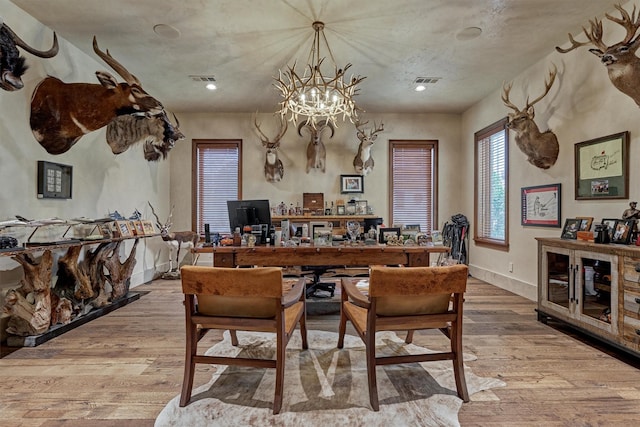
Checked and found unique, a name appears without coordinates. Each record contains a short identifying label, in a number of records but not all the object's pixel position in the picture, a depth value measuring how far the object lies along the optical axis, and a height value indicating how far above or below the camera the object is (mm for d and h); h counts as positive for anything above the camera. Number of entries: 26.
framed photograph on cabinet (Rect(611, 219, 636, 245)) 2664 -136
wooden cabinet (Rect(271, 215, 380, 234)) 5750 -65
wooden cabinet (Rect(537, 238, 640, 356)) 2427 -648
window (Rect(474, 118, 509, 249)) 4828 +483
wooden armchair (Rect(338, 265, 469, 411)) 1828 -559
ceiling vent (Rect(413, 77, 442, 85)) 4574 +1976
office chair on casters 4405 -1018
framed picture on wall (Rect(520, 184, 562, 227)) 3795 +124
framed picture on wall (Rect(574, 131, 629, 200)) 2959 +476
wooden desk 3189 -411
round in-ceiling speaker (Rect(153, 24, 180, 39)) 3259 +1937
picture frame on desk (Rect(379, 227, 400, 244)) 3514 -205
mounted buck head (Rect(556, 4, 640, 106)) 2562 +1302
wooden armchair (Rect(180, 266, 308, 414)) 1799 -558
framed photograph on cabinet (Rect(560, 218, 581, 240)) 3209 -138
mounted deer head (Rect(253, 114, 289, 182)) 5746 +1058
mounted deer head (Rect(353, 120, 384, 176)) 5758 +1206
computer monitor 3512 +26
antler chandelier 3090 +1213
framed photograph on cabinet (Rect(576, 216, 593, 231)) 3121 -78
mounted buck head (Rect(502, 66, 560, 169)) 3809 +942
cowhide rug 1803 -1161
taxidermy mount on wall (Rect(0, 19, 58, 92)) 2590 +1323
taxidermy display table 2787 -791
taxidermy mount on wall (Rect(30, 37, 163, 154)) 3205 +1151
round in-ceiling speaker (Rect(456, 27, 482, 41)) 3305 +1946
